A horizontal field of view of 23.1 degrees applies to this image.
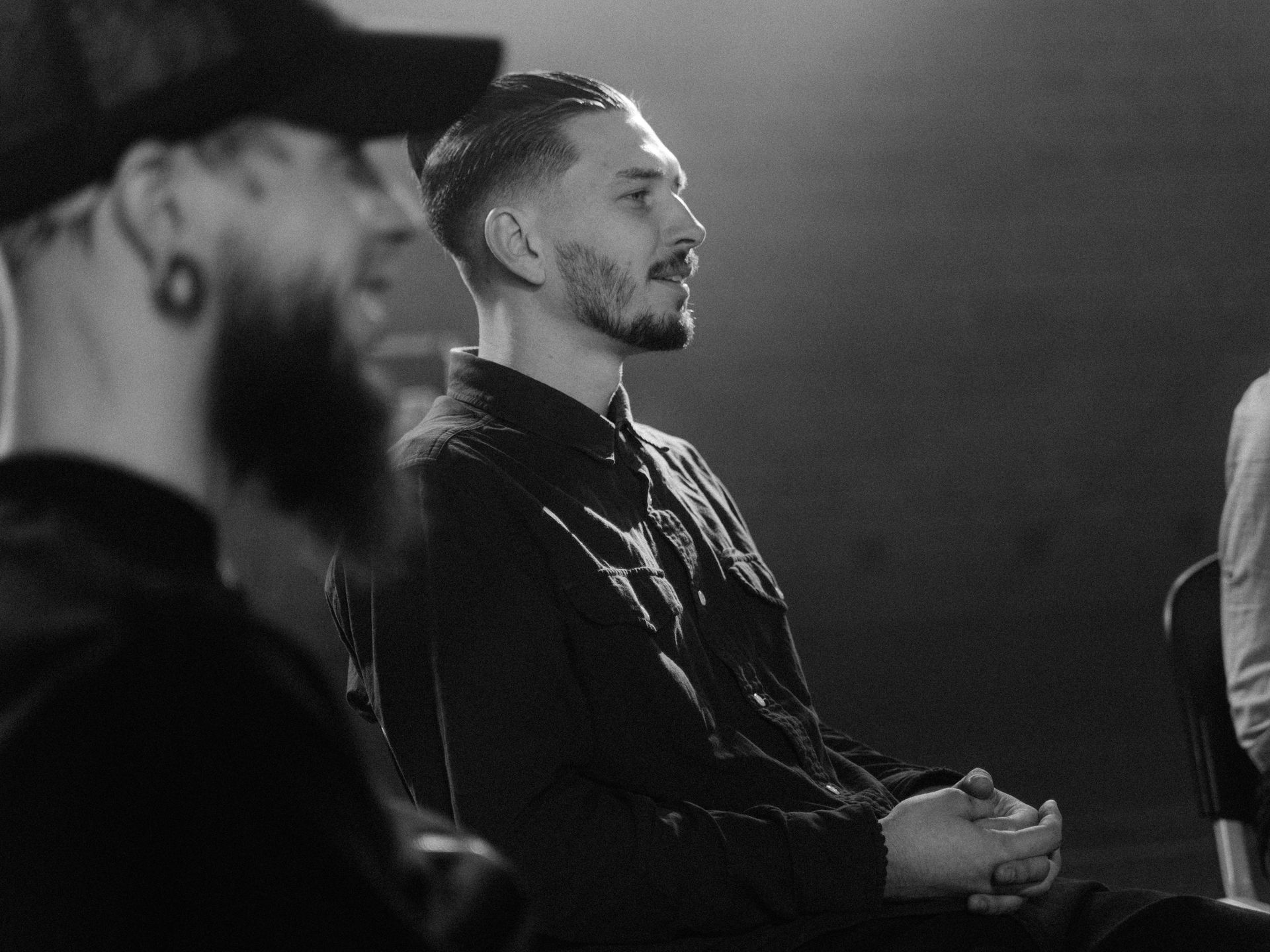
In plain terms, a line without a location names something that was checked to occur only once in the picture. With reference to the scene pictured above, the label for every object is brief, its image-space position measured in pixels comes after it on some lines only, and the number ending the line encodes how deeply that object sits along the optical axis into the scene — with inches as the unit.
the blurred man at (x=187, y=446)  43.7
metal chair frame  83.2
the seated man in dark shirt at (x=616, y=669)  71.7
